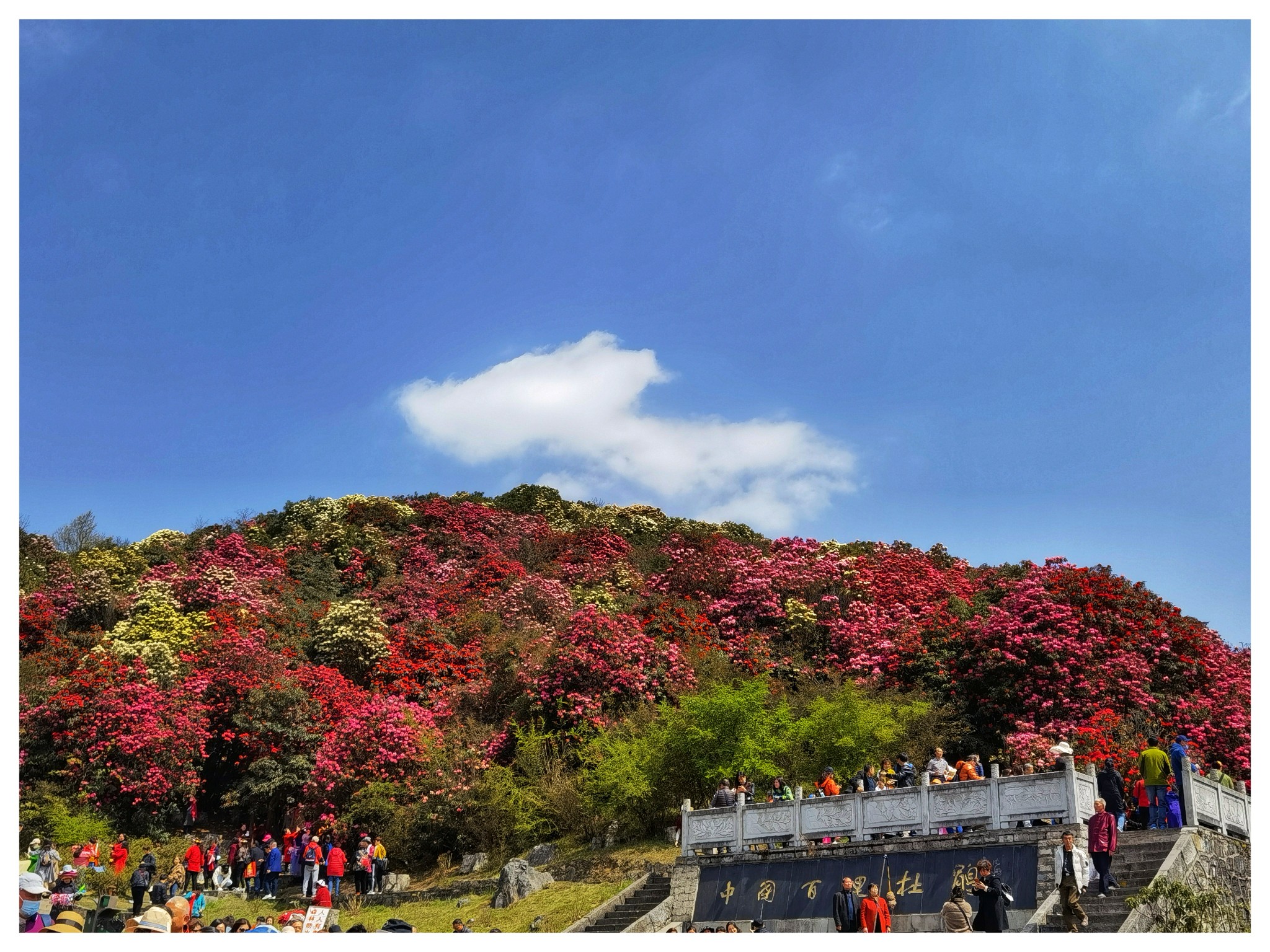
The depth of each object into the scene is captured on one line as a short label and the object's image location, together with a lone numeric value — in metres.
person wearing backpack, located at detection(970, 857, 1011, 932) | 12.66
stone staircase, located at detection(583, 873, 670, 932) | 18.61
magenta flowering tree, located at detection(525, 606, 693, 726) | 27.80
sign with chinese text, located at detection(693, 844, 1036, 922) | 15.49
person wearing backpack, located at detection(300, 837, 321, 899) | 22.67
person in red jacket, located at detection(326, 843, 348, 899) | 22.09
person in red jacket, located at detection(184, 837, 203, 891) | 21.97
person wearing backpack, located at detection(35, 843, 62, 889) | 20.48
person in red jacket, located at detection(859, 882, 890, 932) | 13.44
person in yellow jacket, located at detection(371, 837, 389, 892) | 23.91
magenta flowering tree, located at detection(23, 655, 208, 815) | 26.86
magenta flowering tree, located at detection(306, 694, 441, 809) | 26.95
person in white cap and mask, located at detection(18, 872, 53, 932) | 14.65
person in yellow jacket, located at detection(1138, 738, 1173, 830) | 16.62
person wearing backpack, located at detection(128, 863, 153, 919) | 19.05
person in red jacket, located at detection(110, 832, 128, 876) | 22.91
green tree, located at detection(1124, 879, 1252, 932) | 13.19
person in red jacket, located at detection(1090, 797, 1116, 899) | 13.94
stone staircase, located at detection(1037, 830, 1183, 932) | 13.80
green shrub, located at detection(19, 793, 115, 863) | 25.52
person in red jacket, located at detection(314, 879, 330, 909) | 18.34
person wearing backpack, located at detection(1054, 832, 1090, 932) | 13.35
